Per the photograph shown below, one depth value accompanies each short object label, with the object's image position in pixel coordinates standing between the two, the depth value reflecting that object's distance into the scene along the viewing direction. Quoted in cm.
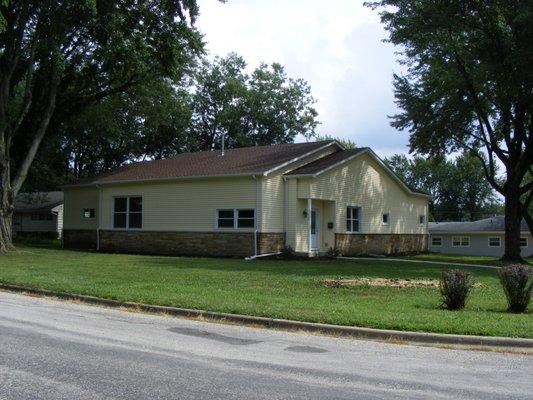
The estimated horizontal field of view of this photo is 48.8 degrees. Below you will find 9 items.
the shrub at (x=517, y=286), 1144
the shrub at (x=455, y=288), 1148
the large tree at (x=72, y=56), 2580
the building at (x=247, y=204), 2534
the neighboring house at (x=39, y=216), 5262
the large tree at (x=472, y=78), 2516
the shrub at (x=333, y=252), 2634
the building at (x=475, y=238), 5069
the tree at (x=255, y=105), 5238
